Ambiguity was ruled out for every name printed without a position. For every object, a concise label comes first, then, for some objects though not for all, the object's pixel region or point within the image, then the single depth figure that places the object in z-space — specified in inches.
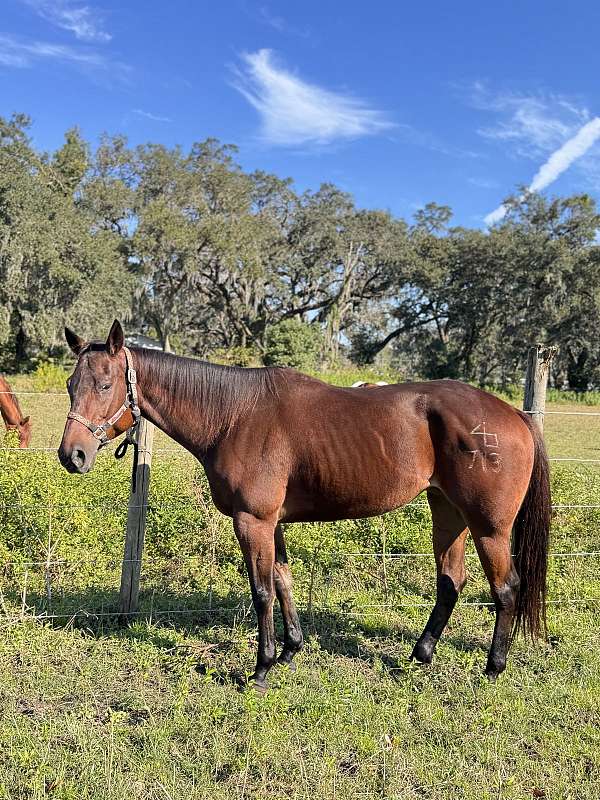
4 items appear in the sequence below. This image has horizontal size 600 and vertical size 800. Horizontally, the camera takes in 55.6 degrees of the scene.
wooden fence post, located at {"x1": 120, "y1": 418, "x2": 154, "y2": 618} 164.6
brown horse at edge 337.1
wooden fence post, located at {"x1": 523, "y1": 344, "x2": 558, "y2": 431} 172.9
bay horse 128.7
